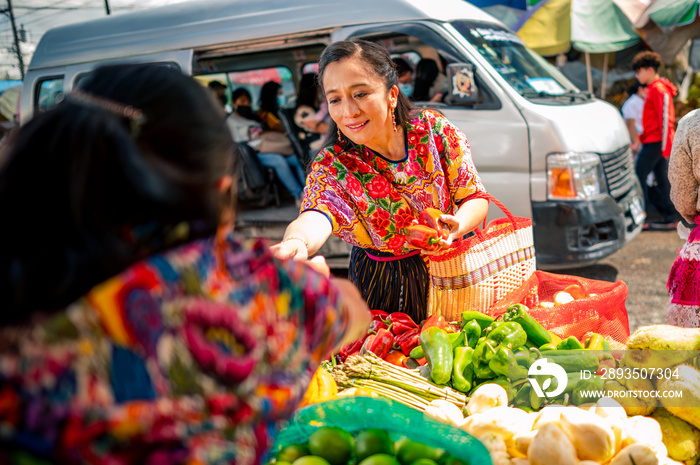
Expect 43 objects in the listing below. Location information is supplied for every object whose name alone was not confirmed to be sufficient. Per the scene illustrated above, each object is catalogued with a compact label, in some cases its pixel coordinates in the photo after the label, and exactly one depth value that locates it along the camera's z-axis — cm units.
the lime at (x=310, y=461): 131
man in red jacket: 708
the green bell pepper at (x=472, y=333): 215
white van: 482
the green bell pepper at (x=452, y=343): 213
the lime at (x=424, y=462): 128
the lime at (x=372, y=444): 134
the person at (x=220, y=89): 686
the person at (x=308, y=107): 661
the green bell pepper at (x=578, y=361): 188
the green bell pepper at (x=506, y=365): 188
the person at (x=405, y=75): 591
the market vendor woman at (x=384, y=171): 234
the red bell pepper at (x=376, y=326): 237
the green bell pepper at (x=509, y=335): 201
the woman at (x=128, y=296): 79
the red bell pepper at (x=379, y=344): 224
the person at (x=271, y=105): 706
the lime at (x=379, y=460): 127
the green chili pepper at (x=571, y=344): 205
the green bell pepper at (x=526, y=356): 189
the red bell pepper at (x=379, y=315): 248
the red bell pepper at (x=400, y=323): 240
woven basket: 229
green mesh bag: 139
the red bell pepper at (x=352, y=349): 234
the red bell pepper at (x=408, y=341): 230
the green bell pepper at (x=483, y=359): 201
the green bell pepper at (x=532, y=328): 210
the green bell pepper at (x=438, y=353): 198
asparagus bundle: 197
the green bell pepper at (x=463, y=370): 200
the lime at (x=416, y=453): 133
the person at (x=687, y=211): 238
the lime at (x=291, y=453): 138
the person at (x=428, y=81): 564
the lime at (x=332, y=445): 136
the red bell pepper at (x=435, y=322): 228
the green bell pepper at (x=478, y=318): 221
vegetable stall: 142
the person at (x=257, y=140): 686
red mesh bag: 224
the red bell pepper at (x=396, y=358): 224
